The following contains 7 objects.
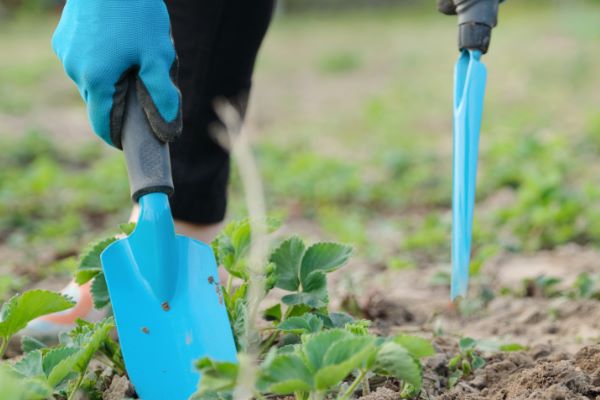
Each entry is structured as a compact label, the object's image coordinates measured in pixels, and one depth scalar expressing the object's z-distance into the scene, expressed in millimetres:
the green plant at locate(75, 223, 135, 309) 2971
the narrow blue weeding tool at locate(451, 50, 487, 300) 2983
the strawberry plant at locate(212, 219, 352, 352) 2966
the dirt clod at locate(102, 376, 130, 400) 2941
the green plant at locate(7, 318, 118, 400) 2829
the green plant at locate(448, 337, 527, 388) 3002
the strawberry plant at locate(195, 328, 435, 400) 2806
